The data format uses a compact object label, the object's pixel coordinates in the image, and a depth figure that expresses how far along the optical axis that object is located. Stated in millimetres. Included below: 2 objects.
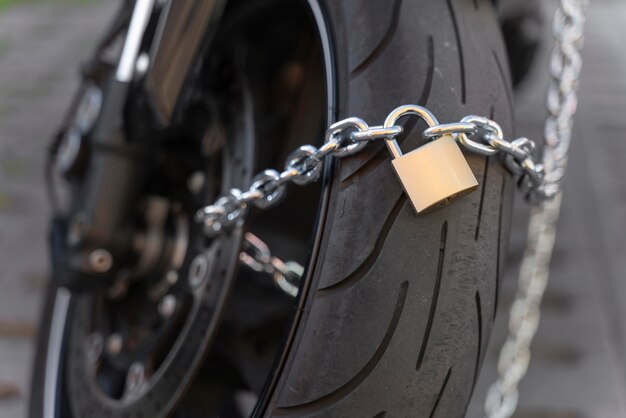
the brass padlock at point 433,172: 774
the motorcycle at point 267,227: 788
